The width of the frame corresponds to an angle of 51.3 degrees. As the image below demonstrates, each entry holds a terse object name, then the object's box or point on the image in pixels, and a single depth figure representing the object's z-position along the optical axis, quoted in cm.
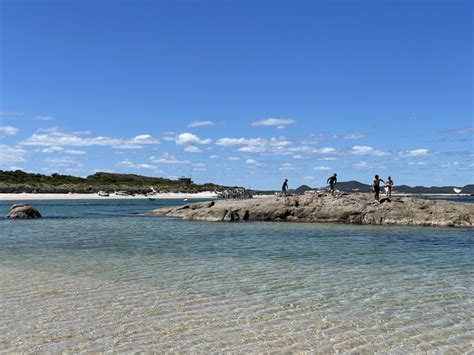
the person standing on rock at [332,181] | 4500
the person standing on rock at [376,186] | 3951
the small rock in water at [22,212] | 4812
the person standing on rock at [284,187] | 5372
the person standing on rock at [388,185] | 4178
